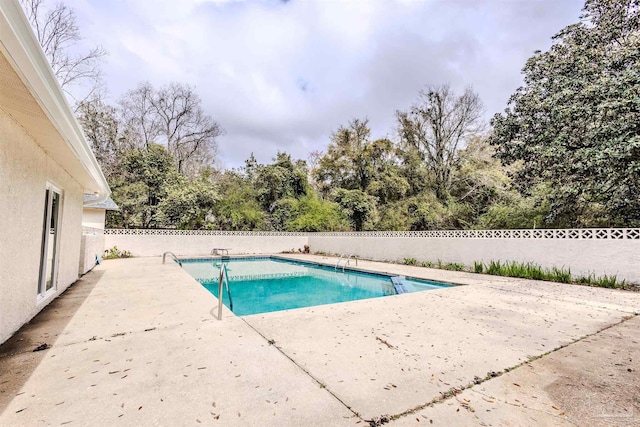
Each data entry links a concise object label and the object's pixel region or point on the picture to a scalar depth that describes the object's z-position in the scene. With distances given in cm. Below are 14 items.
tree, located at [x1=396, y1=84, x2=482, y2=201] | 1856
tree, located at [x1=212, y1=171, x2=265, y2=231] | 1597
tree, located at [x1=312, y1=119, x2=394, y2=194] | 1900
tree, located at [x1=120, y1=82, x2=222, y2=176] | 1983
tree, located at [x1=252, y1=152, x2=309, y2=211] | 1756
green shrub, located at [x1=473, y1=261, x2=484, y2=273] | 885
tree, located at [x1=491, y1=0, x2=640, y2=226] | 731
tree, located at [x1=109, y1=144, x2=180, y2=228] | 1488
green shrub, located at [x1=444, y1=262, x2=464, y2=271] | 955
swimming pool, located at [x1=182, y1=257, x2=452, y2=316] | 679
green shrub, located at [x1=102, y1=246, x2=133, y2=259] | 1194
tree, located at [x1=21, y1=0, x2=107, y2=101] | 1296
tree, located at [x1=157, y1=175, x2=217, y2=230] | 1461
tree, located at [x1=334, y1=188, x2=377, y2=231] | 1675
